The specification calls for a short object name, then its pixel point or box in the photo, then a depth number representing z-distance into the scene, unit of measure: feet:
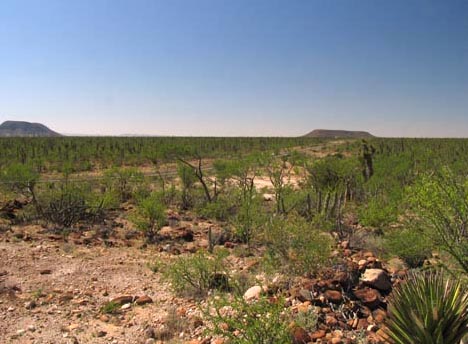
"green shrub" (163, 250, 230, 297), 28.78
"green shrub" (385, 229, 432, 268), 33.71
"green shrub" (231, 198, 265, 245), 44.09
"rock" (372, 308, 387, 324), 21.16
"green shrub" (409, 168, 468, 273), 25.09
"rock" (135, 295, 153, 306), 27.30
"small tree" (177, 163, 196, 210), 71.87
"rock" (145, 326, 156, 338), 22.45
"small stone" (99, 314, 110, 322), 24.64
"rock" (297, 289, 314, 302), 23.71
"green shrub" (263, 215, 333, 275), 28.50
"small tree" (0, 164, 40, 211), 54.90
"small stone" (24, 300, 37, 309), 26.03
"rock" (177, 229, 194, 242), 47.07
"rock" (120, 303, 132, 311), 26.48
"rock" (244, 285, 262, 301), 25.40
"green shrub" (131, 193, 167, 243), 47.04
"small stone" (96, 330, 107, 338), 22.56
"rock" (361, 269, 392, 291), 25.48
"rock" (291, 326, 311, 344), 18.93
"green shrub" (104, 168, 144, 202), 70.54
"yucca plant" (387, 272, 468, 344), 15.61
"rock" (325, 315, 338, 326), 21.12
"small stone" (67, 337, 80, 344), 21.59
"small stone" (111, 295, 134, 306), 27.03
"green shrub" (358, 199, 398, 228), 45.32
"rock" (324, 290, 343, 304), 23.47
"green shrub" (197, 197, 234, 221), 59.26
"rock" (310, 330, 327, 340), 19.48
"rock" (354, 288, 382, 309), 23.38
